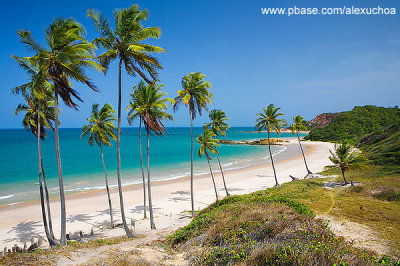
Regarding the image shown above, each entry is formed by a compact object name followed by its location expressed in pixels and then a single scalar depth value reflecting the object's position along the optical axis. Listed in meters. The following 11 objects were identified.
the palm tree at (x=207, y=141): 20.98
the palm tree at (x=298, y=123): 33.06
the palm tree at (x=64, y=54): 9.76
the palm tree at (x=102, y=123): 16.84
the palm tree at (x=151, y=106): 14.95
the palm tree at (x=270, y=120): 26.79
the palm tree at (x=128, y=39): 11.14
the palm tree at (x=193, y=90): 17.70
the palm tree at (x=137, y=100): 15.23
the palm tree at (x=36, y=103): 9.88
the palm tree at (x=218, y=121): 24.75
